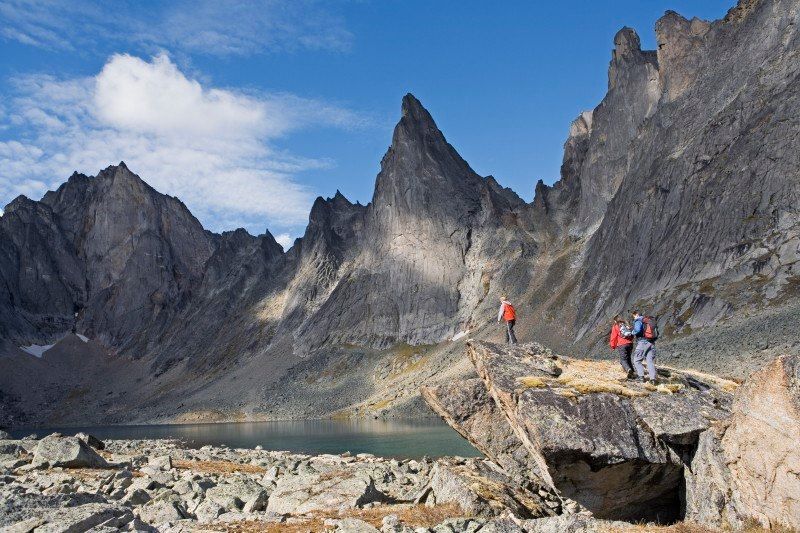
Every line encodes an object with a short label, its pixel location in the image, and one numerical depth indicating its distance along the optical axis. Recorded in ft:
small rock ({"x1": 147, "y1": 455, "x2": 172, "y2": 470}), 116.59
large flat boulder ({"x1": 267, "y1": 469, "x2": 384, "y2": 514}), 68.80
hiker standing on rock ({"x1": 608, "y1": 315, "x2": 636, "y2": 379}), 77.92
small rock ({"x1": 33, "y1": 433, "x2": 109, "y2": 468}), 102.22
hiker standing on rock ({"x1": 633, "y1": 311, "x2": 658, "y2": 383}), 77.46
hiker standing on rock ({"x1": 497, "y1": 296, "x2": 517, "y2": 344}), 91.45
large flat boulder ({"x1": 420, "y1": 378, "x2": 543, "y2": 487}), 79.56
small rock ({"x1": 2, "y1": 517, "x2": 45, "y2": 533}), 40.40
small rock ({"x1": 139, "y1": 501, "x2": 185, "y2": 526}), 64.97
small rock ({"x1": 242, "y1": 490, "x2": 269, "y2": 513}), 70.38
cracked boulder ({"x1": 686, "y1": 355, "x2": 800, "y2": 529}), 49.55
